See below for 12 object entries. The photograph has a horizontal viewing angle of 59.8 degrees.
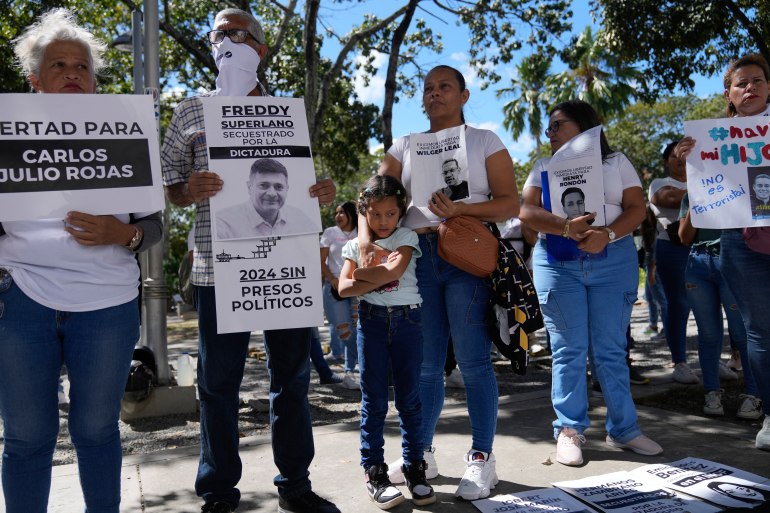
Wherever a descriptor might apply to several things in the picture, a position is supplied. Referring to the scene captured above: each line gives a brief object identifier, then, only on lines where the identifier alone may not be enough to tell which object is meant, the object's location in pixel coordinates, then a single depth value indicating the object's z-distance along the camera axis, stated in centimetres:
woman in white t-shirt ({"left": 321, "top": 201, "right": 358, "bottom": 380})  684
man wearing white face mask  298
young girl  328
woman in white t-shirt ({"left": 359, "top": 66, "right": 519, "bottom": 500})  340
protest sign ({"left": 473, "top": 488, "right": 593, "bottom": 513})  308
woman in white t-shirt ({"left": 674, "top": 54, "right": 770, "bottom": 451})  391
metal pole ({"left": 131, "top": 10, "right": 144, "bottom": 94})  770
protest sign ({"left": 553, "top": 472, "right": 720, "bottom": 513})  302
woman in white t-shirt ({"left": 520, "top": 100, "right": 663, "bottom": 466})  393
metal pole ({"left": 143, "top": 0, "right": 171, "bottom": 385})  589
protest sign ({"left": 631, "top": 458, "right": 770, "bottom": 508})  307
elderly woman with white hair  236
